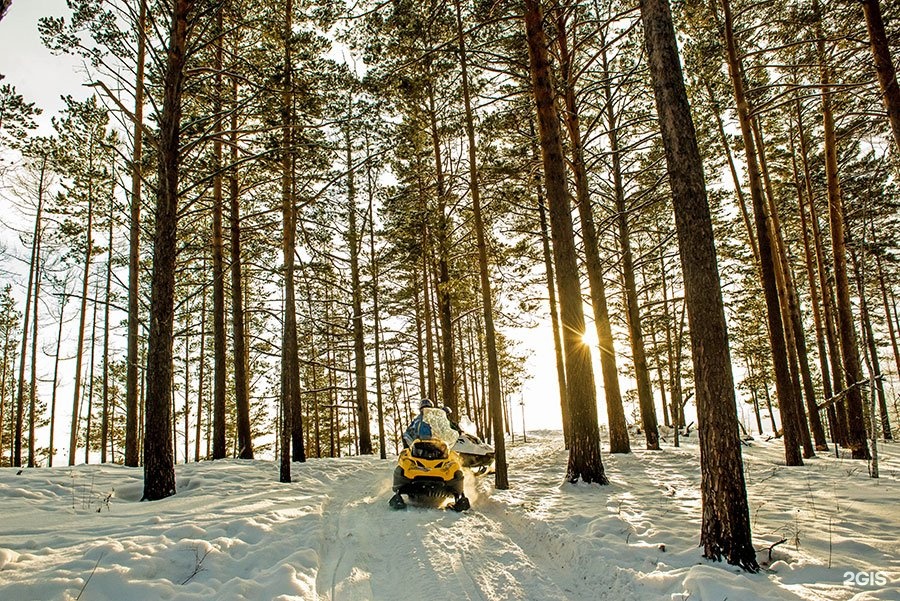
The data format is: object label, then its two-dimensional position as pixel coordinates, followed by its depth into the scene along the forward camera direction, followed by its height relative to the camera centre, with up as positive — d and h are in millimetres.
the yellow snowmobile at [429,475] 7629 -1491
